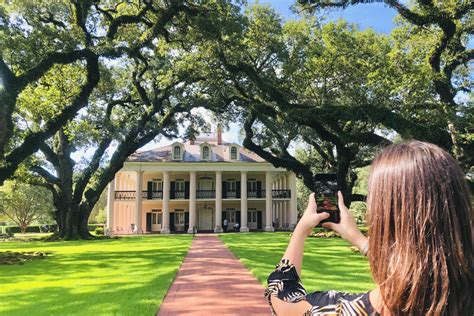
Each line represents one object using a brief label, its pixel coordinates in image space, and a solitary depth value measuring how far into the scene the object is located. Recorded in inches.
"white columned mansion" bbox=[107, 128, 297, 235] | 1521.9
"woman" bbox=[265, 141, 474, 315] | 42.7
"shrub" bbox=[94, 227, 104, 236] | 1387.8
